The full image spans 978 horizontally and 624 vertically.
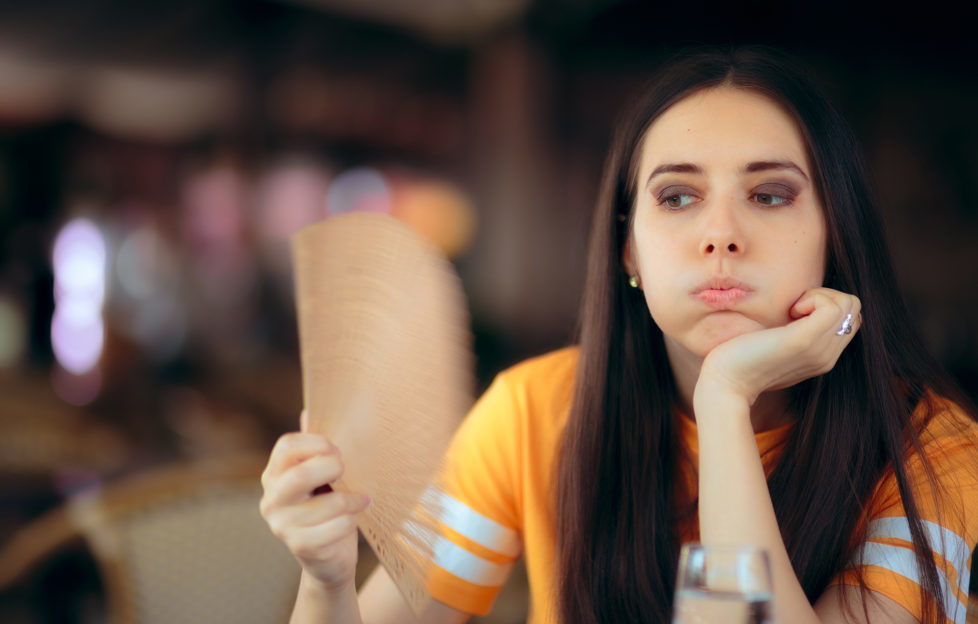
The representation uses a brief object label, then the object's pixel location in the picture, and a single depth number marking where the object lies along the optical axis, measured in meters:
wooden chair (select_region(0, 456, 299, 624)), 1.54
